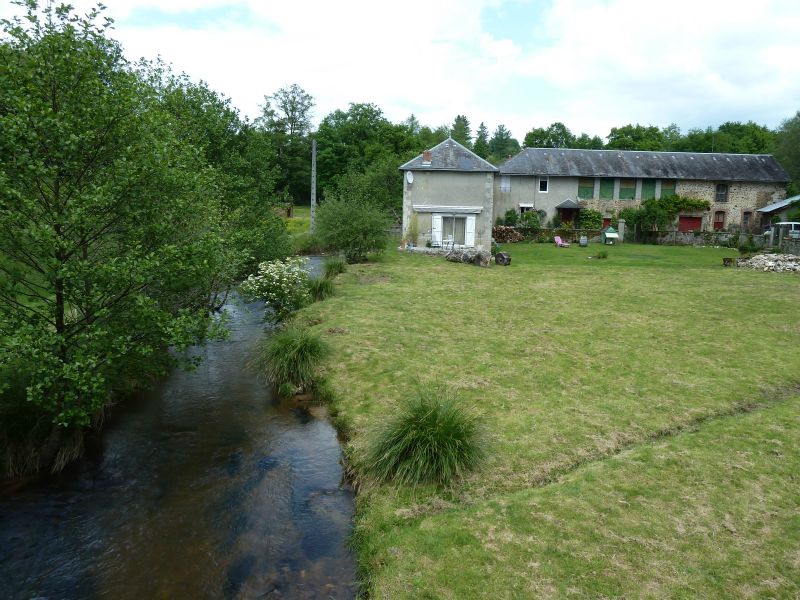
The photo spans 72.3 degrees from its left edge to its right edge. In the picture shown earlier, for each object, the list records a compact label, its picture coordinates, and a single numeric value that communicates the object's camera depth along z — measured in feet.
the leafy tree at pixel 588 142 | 288.51
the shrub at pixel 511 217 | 140.15
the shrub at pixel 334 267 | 76.82
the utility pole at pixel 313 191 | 106.66
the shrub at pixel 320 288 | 64.03
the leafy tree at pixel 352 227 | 90.07
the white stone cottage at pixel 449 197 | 106.52
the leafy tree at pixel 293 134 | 200.85
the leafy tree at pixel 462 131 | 305.86
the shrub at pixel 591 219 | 142.61
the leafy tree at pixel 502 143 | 400.88
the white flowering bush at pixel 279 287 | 53.98
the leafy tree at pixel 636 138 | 239.09
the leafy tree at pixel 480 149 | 265.97
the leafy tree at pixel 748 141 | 232.73
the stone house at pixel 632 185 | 145.18
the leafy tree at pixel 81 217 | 24.16
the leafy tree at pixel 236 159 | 53.01
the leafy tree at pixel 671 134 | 273.87
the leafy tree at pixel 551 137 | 269.85
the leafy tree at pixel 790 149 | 156.15
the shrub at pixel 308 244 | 108.54
